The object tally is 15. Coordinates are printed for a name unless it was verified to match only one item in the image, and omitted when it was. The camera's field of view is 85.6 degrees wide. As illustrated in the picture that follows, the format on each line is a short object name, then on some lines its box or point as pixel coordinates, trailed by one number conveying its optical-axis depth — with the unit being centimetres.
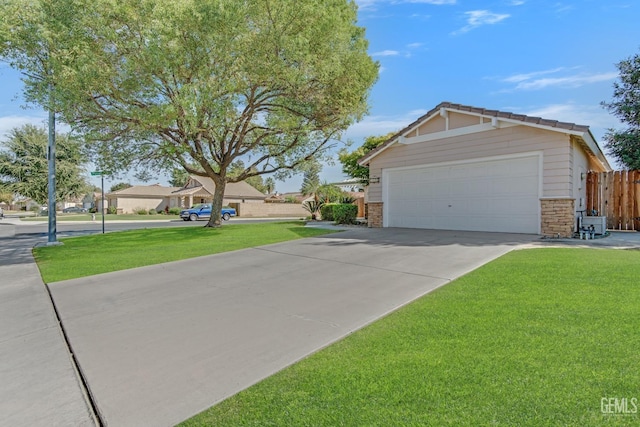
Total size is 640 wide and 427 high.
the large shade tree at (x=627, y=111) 1426
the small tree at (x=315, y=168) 1792
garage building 918
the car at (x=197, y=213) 2967
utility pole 1107
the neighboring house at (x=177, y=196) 4206
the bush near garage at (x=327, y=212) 1792
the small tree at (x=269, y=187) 6714
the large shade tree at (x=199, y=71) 1005
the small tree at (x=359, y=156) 2100
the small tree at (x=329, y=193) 2136
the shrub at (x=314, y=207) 2186
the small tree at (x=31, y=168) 3459
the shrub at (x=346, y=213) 1624
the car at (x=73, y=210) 5750
